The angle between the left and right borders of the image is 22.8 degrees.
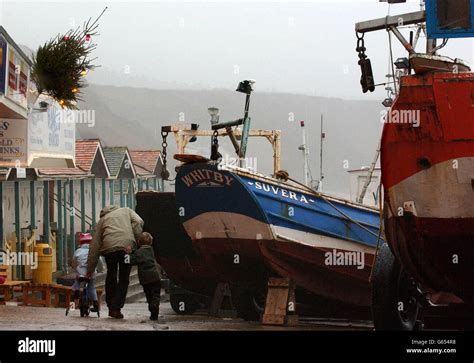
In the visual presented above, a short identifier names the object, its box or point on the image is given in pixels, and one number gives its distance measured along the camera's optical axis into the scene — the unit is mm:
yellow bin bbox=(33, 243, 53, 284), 23516
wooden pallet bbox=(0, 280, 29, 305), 17958
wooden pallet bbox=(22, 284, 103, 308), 18094
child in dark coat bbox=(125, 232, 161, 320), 14062
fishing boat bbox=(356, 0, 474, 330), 9852
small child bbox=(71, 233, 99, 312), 15341
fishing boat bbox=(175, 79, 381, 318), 15492
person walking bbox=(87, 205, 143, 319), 13781
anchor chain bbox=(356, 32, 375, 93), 11531
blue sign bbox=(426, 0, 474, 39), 9695
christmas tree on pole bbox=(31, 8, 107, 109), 17078
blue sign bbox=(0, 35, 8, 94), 14711
